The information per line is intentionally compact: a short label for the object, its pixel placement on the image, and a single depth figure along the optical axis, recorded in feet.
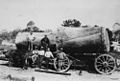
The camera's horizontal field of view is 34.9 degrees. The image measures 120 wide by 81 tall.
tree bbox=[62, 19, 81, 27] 133.08
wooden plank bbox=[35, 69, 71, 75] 36.00
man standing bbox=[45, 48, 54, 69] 39.09
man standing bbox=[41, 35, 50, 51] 41.04
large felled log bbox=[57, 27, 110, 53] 37.55
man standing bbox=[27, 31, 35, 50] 44.48
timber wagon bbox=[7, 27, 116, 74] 37.35
